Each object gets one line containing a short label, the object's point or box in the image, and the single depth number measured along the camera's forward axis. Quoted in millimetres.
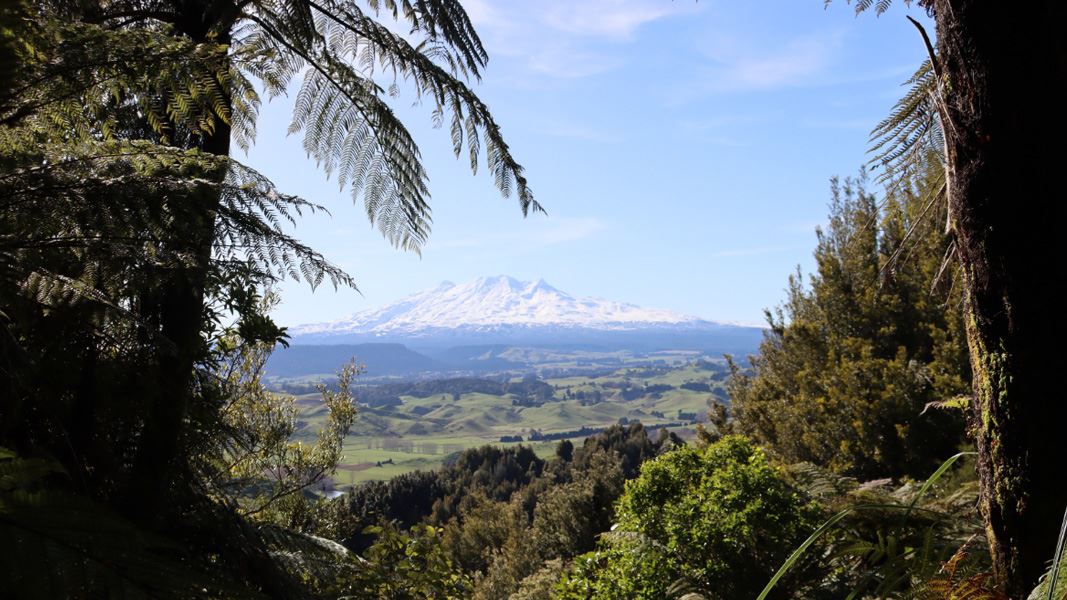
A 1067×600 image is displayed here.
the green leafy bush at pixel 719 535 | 5195
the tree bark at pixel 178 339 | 2053
